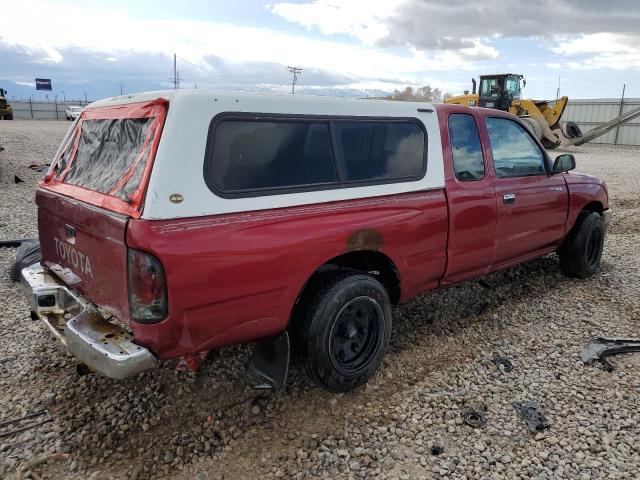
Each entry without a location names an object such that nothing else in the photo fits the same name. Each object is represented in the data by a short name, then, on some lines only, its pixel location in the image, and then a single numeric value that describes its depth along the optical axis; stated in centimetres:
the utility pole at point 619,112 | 2778
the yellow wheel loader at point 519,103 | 1973
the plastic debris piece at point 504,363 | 353
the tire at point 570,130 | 2253
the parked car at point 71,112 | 4385
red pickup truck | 235
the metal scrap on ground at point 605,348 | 362
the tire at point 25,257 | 456
